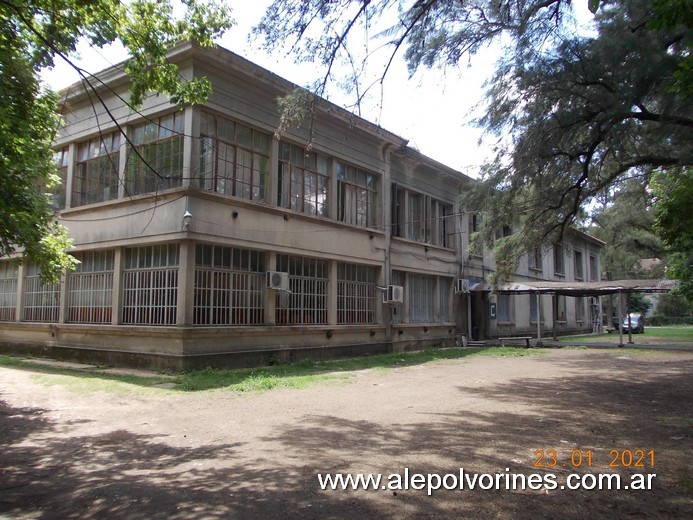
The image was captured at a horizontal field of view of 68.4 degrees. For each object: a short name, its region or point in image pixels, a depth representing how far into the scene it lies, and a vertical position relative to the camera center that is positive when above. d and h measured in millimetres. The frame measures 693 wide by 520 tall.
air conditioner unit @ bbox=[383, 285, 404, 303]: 18547 +551
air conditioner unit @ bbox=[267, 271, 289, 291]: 13781 +799
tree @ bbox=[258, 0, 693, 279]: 8773 +3644
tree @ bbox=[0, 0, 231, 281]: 6953 +3522
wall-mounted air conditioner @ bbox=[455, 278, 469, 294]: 23000 +1090
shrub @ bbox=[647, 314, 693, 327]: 56000 -1019
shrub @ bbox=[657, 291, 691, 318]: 55675 +319
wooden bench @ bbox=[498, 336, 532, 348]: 22941 -1343
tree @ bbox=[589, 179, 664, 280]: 28527 +5042
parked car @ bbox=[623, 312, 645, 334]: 36531 -1021
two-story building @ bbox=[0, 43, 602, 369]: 12484 +2003
